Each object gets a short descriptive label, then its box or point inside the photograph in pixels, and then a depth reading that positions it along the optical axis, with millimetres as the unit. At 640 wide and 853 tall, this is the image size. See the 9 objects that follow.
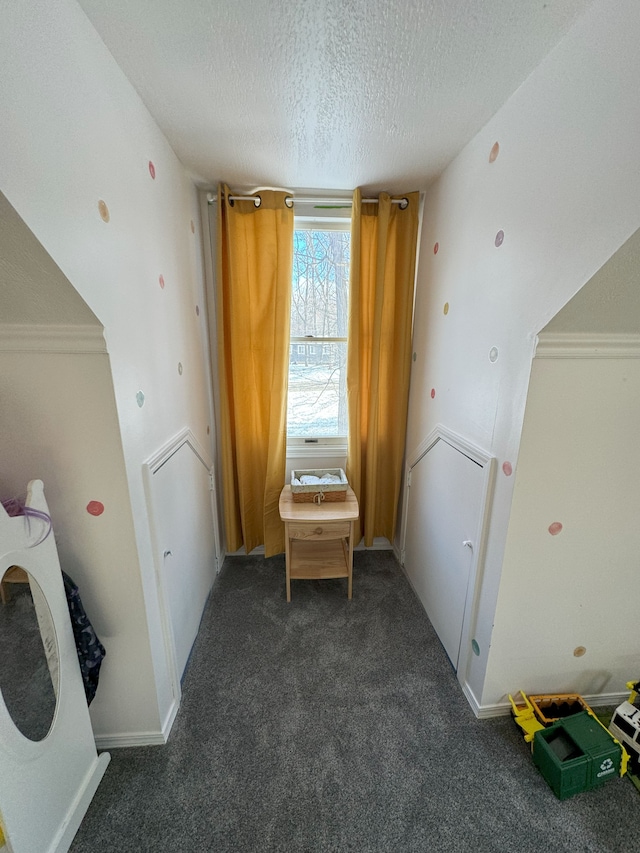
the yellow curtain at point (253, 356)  2008
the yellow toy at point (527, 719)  1405
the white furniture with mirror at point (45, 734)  928
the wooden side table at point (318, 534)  2053
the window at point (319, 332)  2203
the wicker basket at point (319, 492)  2182
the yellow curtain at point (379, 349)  2057
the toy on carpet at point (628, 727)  1306
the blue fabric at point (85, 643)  1188
